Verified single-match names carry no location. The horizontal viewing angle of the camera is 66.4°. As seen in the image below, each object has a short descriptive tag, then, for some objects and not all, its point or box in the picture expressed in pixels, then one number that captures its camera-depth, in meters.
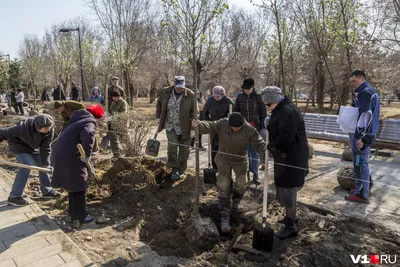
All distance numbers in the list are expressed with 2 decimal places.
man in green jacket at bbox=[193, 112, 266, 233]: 3.95
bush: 6.07
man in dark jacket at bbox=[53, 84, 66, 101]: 20.78
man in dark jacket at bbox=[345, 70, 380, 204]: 4.27
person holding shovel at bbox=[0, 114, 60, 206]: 4.32
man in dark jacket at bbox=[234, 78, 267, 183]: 5.31
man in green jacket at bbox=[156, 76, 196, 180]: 5.31
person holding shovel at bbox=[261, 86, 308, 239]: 3.38
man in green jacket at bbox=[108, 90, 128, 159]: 6.60
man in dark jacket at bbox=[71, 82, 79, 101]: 16.09
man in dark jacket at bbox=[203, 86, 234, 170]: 5.47
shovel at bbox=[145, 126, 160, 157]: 5.12
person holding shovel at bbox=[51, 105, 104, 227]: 3.77
